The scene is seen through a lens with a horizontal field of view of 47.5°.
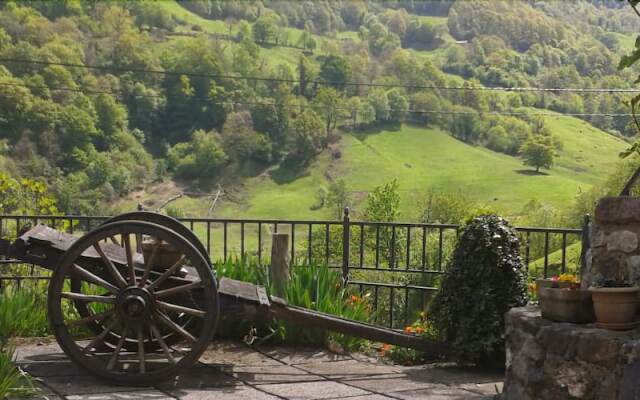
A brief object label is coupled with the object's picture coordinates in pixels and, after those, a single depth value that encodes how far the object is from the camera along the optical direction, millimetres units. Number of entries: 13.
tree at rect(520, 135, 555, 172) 91875
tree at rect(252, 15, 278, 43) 135375
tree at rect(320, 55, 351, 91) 116875
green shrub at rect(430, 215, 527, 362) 4844
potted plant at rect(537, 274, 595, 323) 3662
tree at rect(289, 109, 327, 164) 99812
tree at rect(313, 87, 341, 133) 104375
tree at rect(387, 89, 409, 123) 106875
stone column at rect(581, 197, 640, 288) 3912
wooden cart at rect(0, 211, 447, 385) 4254
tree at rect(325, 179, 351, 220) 84375
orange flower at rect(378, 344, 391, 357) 5465
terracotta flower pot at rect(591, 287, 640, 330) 3443
